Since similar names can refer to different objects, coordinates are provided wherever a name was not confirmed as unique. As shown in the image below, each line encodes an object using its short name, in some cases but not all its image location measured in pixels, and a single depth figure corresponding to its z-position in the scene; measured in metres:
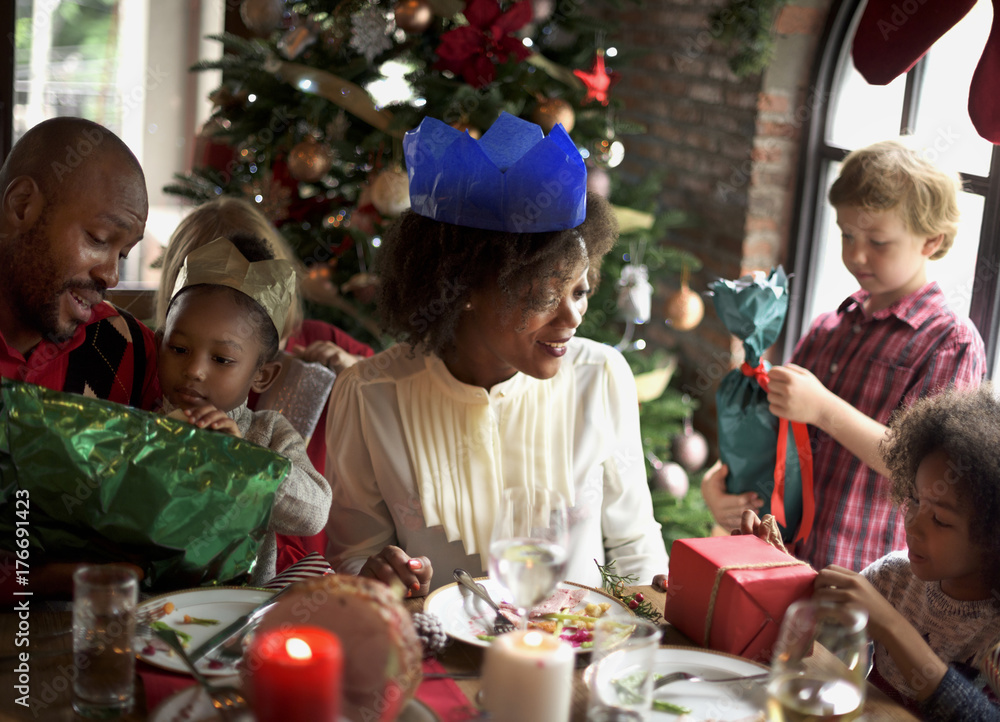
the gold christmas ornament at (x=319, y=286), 3.06
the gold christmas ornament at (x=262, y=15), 3.04
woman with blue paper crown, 1.73
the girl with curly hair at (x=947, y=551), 1.34
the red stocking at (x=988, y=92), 1.99
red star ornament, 2.97
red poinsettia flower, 2.79
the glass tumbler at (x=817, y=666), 0.91
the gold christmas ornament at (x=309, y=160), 2.90
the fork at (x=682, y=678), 1.14
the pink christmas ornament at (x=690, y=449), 3.50
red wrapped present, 1.21
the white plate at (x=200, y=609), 1.11
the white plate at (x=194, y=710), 0.98
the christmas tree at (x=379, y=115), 2.84
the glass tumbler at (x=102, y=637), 1.03
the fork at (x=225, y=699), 0.98
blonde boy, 2.02
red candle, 0.78
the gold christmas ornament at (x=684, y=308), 3.19
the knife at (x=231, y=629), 1.12
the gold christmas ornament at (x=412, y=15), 2.77
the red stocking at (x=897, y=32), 2.16
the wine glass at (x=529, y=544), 1.07
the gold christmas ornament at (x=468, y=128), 2.83
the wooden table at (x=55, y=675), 1.02
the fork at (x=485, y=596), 1.25
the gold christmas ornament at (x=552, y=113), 2.76
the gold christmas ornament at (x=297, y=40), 2.92
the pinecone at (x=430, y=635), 1.17
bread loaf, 0.88
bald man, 1.53
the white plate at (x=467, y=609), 1.24
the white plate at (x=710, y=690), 1.09
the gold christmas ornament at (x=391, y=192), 2.79
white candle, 0.92
